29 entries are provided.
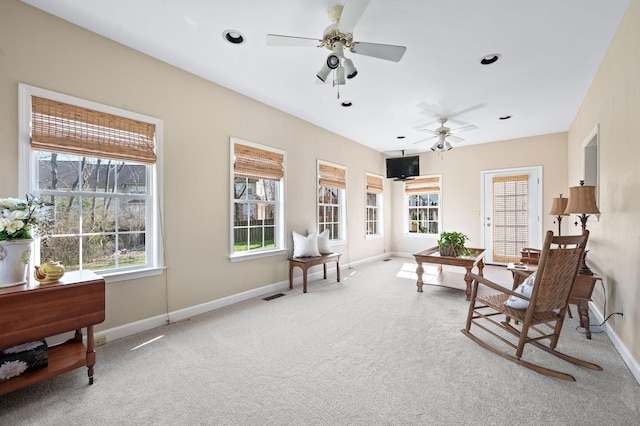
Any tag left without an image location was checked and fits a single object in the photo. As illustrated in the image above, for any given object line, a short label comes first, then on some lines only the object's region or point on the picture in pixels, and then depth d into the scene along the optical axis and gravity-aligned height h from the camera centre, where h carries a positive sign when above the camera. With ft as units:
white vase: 5.99 -1.07
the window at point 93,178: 7.70 +1.05
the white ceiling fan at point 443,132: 15.74 +4.47
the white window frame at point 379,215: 23.89 -0.35
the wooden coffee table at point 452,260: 12.84 -2.34
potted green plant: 14.02 -1.70
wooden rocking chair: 7.04 -2.23
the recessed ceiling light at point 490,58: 9.69 +5.32
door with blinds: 19.58 -0.12
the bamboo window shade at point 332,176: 17.60 +2.26
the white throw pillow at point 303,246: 14.92 -1.84
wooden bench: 14.03 -2.62
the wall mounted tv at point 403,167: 21.45 +3.35
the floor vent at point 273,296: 13.01 -3.98
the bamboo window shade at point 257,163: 12.75 +2.32
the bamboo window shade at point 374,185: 22.74 +2.17
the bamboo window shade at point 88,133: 7.64 +2.37
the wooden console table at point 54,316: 5.60 -2.22
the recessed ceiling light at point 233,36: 8.55 +5.43
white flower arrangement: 5.94 -0.12
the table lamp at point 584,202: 9.21 +0.27
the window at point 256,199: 12.91 +0.63
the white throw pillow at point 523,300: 7.62 -2.39
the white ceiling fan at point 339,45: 7.38 +4.51
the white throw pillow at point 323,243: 16.02 -1.82
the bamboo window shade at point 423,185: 23.36 +2.15
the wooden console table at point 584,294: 8.76 -2.62
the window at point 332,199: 17.78 +0.85
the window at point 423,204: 23.53 +0.57
